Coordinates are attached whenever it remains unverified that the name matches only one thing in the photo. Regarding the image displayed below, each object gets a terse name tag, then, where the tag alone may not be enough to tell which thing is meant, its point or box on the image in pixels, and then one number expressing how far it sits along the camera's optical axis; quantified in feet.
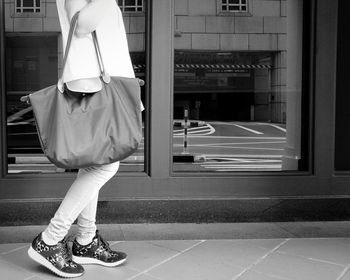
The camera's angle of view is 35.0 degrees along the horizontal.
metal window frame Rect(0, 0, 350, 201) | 16.53
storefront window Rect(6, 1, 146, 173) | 16.67
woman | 11.06
